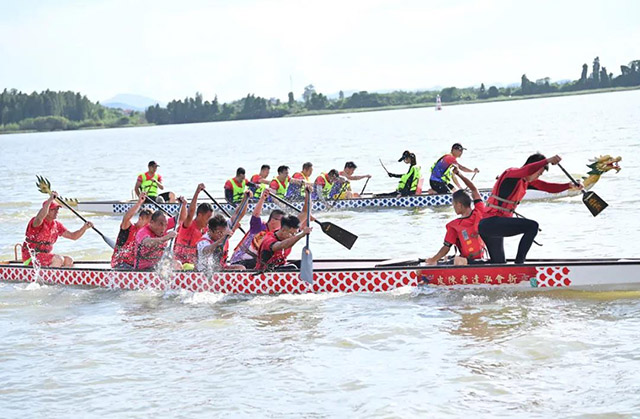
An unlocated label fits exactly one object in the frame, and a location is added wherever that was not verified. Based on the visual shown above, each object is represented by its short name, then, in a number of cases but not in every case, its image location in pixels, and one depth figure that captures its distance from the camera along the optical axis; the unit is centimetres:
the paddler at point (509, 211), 1127
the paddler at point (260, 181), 2220
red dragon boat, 1124
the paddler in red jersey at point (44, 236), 1403
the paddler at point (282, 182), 2217
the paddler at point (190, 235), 1311
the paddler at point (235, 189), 2255
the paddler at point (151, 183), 2303
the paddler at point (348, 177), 2308
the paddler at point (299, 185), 2220
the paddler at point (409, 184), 2230
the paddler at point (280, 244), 1184
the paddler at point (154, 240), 1281
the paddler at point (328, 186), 2315
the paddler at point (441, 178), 2194
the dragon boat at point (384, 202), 2241
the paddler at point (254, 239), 1242
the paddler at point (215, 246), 1231
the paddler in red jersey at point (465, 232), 1160
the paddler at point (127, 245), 1319
